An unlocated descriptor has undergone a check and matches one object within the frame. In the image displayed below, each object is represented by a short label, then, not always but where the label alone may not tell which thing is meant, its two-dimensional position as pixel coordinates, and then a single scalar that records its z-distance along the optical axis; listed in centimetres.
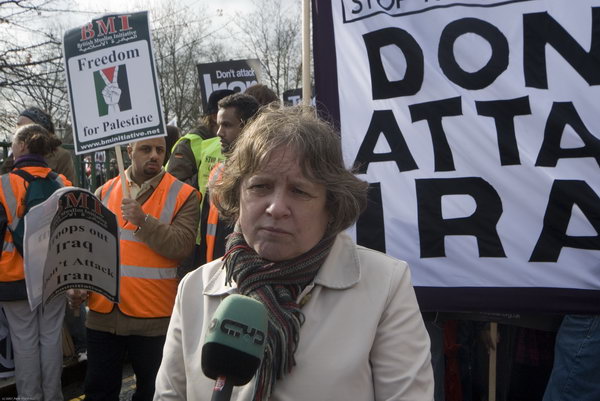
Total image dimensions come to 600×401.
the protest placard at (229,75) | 819
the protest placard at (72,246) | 377
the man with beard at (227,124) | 374
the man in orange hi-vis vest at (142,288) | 381
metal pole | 291
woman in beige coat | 169
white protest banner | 279
